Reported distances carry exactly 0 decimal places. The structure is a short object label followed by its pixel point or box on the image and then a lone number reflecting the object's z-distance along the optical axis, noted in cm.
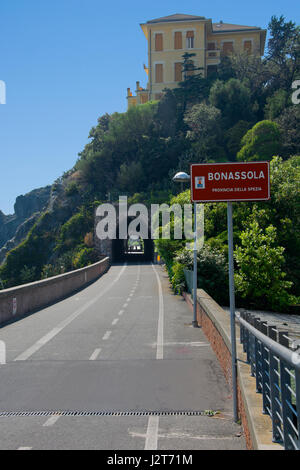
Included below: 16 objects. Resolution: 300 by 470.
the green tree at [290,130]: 6481
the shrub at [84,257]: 6171
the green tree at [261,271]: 2070
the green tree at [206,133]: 7300
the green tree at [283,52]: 7888
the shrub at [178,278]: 2397
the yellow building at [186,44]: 8838
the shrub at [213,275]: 2103
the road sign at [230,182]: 702
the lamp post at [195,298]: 1509
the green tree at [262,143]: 6412
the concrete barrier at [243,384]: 490
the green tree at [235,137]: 7306
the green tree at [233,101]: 7800
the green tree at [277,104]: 7225
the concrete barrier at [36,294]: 1694
